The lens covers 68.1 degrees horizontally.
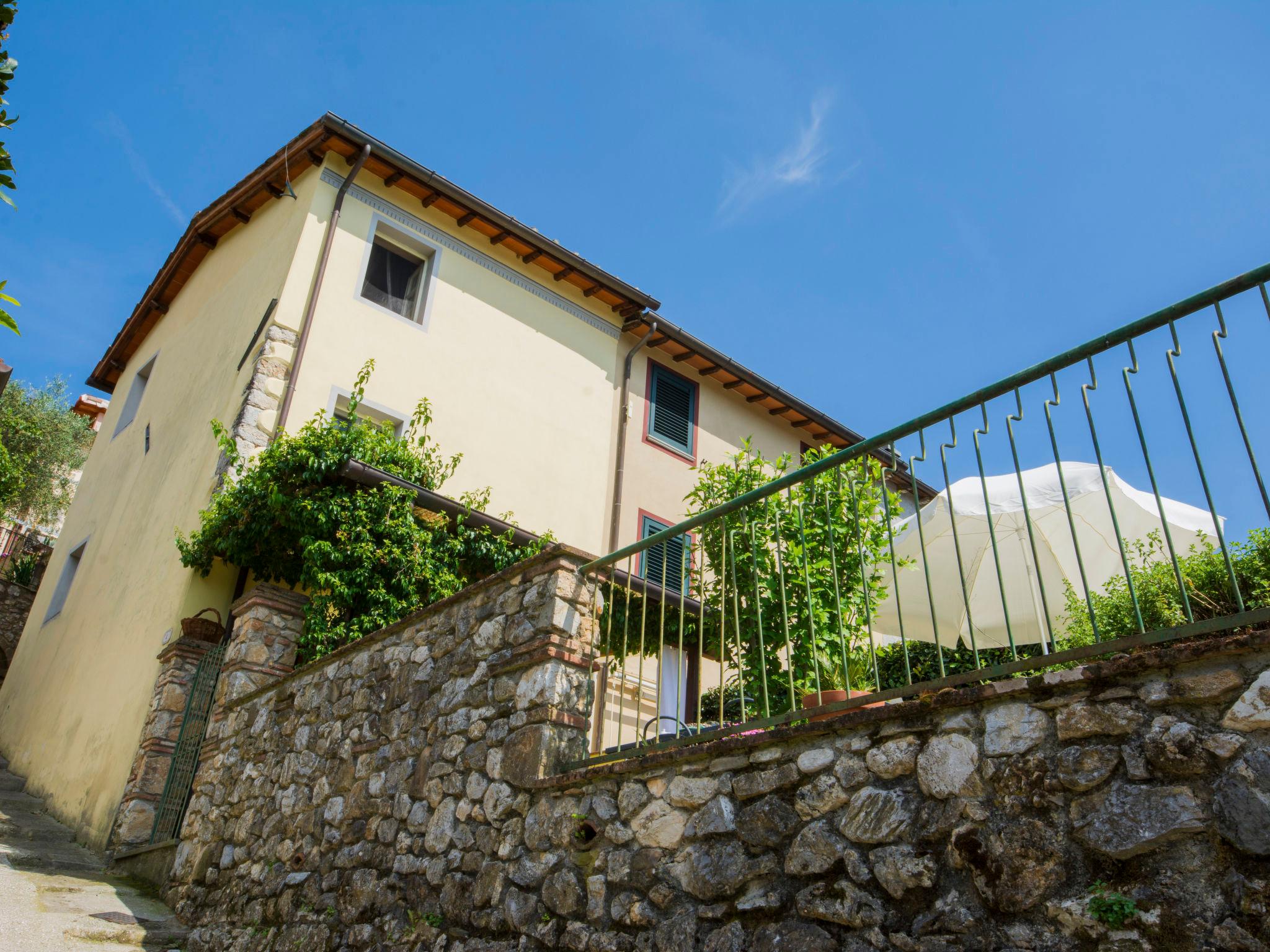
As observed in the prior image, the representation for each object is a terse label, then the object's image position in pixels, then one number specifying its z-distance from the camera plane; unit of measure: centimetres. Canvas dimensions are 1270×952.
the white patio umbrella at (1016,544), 699
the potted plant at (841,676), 571
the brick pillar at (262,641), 777
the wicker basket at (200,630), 860
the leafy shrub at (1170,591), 664
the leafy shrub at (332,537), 817
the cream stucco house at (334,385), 991
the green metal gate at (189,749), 807
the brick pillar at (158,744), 809
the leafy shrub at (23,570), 1945
